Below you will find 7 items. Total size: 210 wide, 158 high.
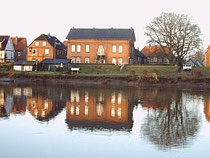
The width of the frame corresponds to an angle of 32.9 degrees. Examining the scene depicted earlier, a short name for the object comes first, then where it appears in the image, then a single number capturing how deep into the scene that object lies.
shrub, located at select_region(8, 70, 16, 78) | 54.18
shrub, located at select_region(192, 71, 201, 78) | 52.62
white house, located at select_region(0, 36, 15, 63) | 76.38
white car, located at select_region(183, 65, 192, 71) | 59.53
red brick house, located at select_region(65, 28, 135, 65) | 68.06
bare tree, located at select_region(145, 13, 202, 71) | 57.59
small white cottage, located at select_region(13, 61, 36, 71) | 61.22
